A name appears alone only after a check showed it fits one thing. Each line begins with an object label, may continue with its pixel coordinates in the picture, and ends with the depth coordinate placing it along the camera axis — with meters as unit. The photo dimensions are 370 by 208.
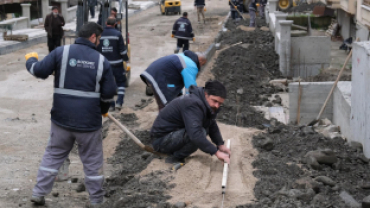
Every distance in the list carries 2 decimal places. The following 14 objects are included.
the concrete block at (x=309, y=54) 13.73
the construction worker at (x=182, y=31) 14.93
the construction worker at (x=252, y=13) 21.03
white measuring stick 4.95
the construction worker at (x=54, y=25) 14.77
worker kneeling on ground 5.34
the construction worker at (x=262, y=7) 25.20
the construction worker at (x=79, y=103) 4.89
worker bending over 6.91
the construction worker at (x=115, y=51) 9.66
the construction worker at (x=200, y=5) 25.80
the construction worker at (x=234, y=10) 24.98
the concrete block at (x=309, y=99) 9.62
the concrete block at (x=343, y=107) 7.83
